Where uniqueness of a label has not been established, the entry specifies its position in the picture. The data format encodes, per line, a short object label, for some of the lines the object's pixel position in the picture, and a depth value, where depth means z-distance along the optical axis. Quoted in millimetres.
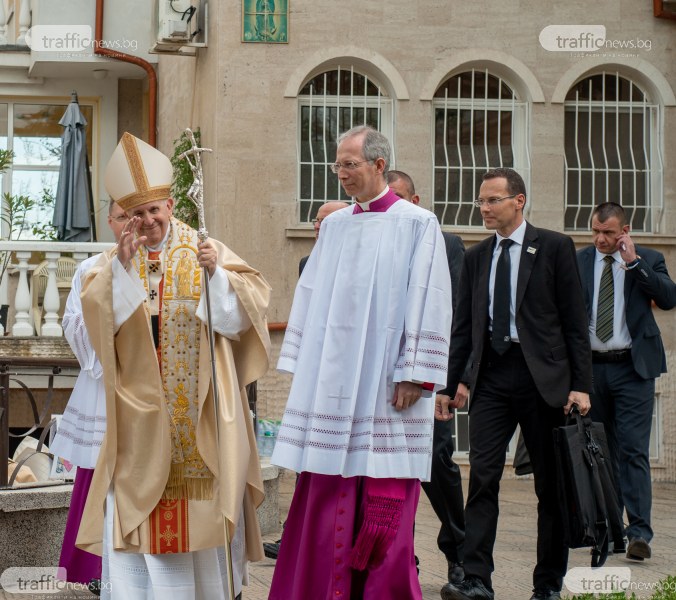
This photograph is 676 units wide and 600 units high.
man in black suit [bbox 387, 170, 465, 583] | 7508
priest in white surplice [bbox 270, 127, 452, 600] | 5848
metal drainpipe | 17234
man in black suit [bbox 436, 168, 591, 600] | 6961
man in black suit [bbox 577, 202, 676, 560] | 8711
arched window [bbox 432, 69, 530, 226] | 14156
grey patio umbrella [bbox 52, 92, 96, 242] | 16266
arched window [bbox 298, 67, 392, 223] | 13891
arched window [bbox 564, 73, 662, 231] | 14305
